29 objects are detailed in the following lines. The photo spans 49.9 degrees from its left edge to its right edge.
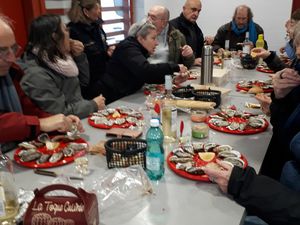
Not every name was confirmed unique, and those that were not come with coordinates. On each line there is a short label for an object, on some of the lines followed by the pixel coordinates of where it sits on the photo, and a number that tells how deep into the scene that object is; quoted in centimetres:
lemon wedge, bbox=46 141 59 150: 144
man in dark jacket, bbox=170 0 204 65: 388
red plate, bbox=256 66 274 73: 308
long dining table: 99
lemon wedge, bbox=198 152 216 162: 132
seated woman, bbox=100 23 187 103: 240
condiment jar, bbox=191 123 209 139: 157
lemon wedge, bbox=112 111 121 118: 186
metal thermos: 245
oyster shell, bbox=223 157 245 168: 125
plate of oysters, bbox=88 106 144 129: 174
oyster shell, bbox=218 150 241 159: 133
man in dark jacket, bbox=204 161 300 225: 103
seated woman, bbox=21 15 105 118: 178
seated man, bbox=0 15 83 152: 143
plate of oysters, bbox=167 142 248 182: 121
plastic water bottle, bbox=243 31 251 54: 354
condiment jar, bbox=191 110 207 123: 176
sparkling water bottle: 117
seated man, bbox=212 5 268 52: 467
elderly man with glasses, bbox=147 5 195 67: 311
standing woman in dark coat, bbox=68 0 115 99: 287
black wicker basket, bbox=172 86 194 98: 212
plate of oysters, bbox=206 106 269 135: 166
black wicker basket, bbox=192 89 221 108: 202
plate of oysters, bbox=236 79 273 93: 241
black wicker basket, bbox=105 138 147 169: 122
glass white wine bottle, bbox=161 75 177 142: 154
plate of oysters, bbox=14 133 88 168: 133
